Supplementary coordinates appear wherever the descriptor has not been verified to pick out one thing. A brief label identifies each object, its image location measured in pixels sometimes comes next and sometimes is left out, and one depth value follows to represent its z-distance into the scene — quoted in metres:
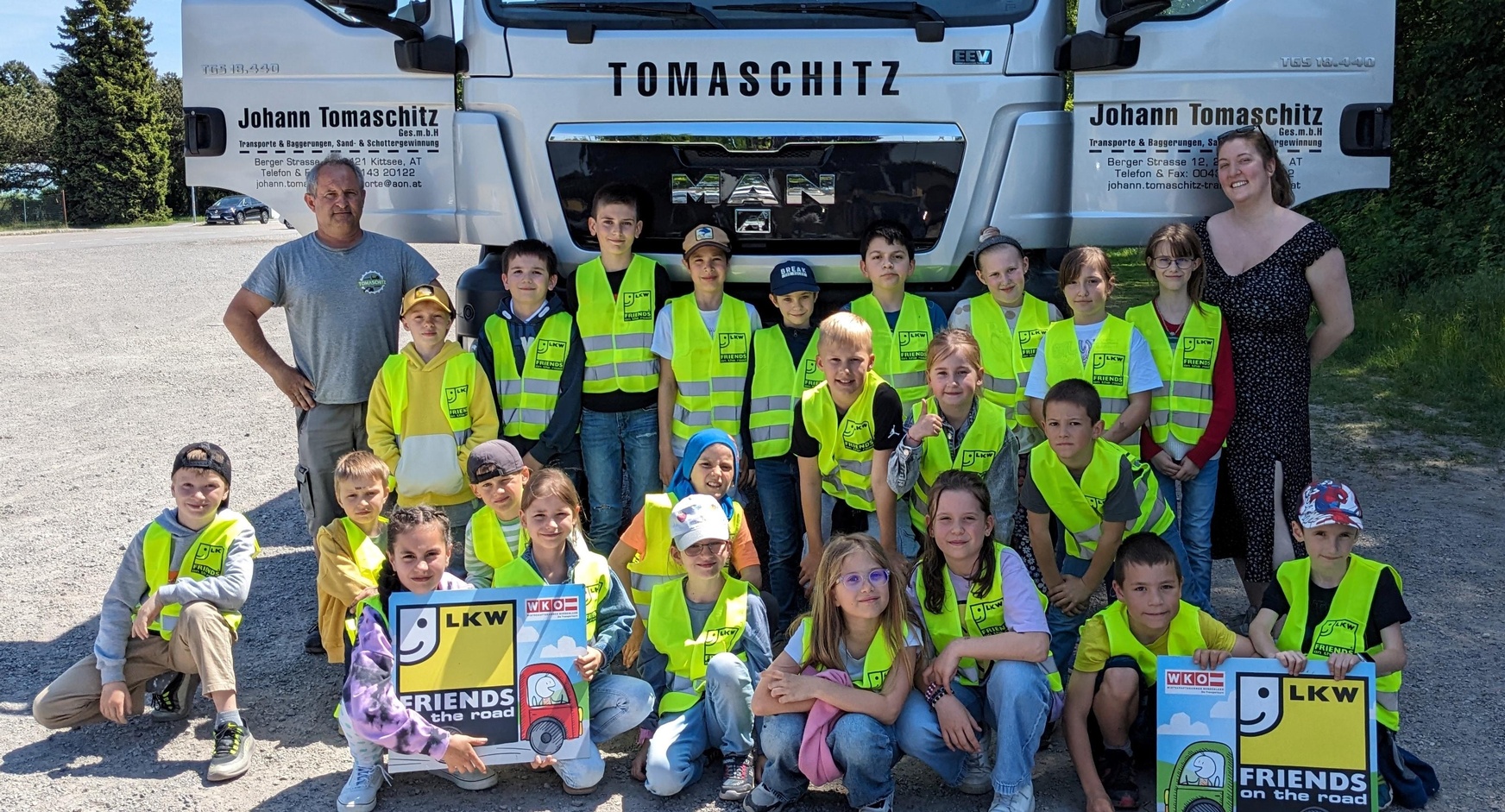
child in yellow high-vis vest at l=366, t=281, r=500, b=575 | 4.78
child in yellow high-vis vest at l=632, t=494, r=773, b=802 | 3.81
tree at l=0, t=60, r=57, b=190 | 52.44
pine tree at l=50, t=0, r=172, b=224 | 47.94
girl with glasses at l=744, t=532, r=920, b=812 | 3.59
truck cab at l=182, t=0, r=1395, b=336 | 4.91
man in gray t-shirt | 5.01
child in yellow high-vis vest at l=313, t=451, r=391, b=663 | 4.41
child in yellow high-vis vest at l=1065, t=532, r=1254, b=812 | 3.77
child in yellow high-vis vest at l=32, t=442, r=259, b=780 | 4.12
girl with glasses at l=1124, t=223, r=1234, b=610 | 4.63
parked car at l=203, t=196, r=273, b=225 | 44.53
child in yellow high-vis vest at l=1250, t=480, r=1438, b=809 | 3.67
